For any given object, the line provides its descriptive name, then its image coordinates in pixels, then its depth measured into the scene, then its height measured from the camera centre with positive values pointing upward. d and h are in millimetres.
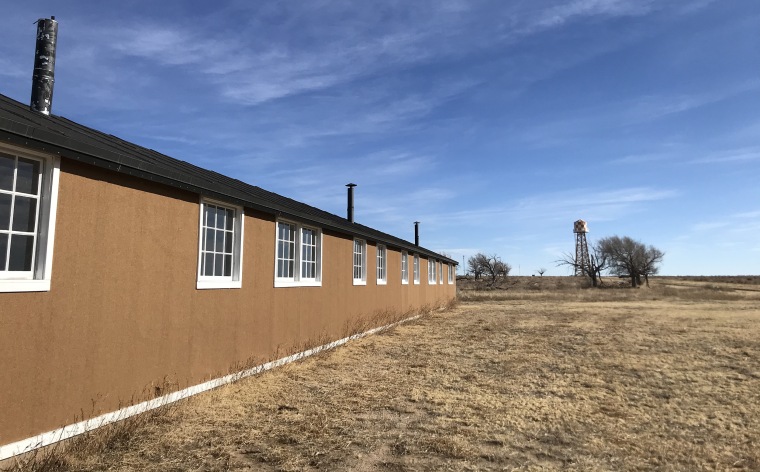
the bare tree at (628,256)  59125 +4058
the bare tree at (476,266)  60328 +2924
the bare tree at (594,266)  57844 +2719
